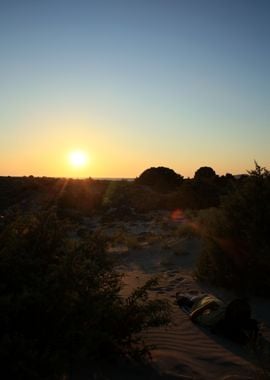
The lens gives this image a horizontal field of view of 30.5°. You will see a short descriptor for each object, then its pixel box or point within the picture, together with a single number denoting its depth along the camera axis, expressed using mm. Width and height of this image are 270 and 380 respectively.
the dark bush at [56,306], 4129
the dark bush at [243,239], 9648
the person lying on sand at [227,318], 7074
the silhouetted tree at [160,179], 49250
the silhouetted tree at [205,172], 47653
